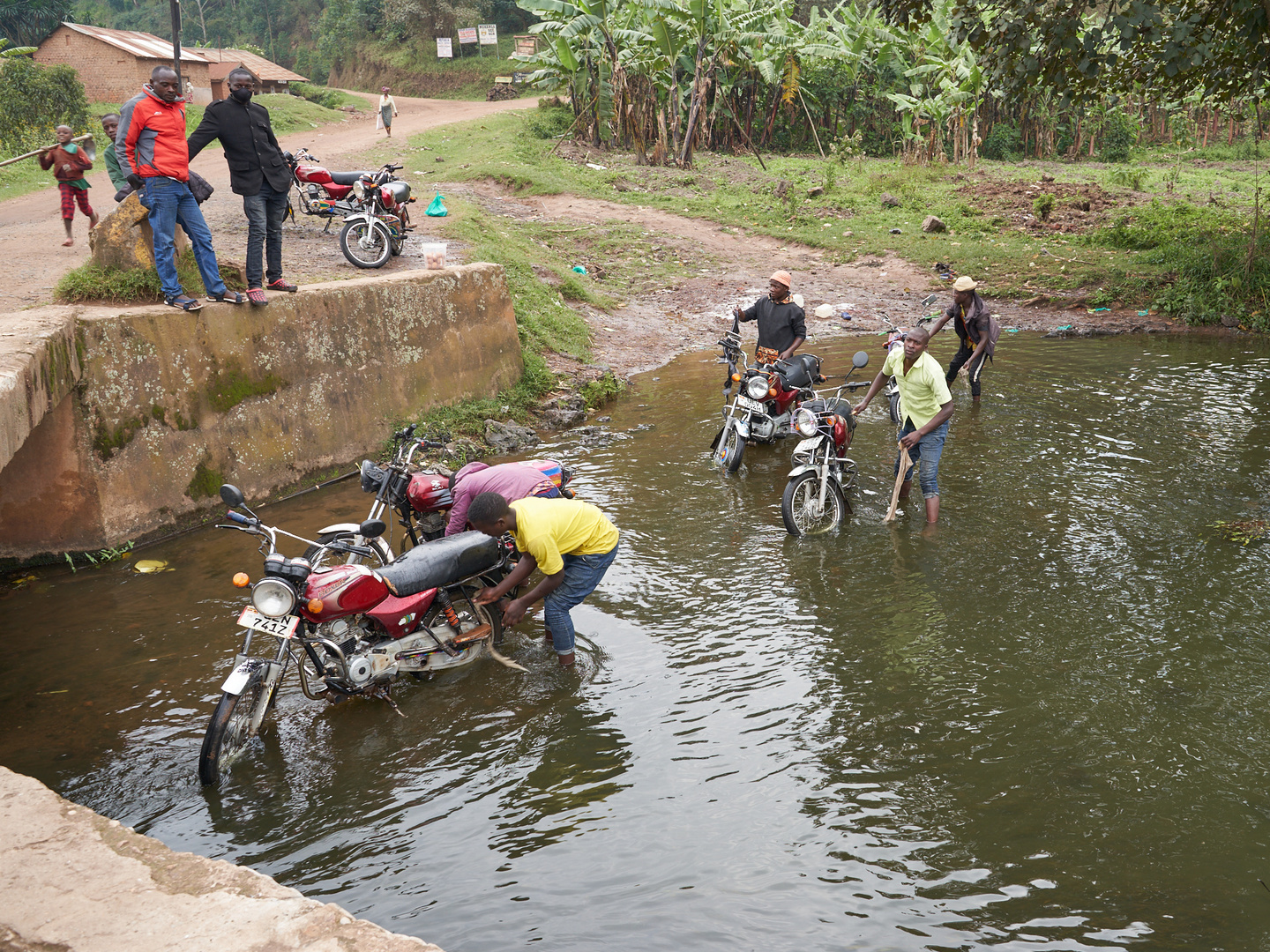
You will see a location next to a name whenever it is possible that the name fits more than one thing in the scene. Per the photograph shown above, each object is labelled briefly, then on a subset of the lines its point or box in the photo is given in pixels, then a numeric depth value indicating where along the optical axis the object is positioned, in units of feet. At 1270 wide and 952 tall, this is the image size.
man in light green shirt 25.36
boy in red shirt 42.32
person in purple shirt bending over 19.71
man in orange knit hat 32.71
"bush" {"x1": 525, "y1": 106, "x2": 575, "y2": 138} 100.68
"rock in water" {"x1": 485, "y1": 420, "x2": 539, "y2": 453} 34.14
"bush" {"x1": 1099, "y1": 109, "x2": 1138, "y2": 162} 111.86
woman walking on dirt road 94.12
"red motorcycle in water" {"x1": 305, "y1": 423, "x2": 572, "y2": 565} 21.03
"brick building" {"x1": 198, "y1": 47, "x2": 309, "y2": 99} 120.06
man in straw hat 35.86
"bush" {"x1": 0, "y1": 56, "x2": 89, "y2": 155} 80.02
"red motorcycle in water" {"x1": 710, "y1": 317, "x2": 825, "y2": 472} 30.50
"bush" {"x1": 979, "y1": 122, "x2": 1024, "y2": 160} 110.63
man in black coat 29.19
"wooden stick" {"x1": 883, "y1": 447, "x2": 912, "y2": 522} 26.85
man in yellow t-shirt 17.39
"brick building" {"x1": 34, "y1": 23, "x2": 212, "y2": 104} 107.76
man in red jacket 25.41
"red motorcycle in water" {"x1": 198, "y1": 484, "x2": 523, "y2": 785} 16.02
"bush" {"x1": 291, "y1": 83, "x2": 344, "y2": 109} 121.60
